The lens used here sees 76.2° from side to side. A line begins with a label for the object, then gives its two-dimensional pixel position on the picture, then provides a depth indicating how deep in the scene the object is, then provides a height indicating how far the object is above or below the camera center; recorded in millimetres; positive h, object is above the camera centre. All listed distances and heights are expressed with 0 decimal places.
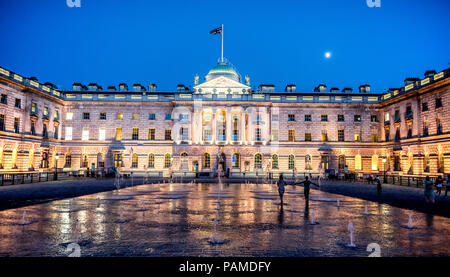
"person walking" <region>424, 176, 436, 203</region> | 17109 -2010
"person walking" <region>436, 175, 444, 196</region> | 22097 -2075
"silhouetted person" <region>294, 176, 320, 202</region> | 17792 -1963
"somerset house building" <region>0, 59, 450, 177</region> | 50656 +4644
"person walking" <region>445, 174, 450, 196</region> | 22556 -2158
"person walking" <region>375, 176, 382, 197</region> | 21562 -2388
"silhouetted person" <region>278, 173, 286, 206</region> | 15922 -1588
